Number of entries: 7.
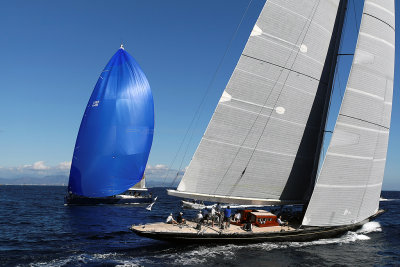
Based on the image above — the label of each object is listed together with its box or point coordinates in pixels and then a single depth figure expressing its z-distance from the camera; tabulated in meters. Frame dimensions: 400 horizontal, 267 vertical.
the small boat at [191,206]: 47.88
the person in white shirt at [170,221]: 18.66
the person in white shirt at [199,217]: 18.12
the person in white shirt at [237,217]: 19.76
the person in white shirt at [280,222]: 19.32
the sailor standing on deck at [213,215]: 19.05
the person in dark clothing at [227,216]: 18.43
